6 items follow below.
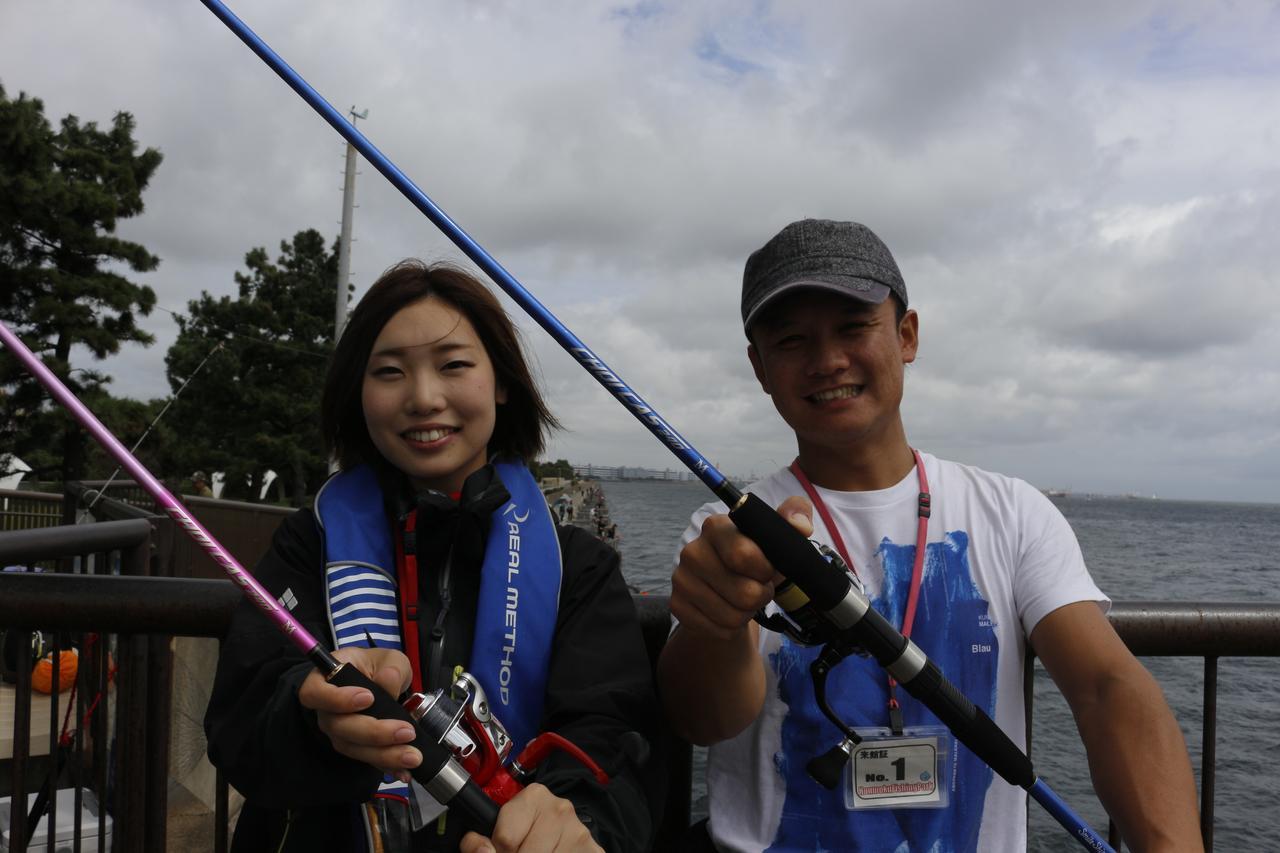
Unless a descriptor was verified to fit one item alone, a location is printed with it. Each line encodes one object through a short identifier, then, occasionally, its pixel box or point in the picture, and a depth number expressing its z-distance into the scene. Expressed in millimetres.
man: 1955
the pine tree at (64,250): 23703
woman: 1679
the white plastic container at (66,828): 3768
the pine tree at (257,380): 38188
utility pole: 25766
